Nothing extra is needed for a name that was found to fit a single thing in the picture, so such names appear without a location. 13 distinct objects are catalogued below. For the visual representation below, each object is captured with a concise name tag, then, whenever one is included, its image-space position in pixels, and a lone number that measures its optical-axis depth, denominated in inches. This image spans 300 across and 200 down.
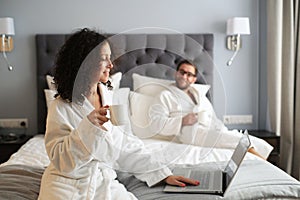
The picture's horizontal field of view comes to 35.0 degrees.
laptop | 74.4
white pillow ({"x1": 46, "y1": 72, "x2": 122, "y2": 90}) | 72.0
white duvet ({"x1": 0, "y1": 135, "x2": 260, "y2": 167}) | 73.8
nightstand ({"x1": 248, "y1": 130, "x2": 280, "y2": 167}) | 146.9
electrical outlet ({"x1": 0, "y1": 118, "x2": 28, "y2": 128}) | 158.4
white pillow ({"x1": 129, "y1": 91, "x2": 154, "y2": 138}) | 71.2
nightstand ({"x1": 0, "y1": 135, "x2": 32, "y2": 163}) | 145.8
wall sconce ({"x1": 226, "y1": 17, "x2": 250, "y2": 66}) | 153.5
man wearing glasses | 74.6
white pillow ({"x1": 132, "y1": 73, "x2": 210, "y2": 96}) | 74.9
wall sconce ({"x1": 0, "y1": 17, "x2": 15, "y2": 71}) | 149.0
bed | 72.9
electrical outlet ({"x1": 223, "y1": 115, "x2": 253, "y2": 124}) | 163.8
